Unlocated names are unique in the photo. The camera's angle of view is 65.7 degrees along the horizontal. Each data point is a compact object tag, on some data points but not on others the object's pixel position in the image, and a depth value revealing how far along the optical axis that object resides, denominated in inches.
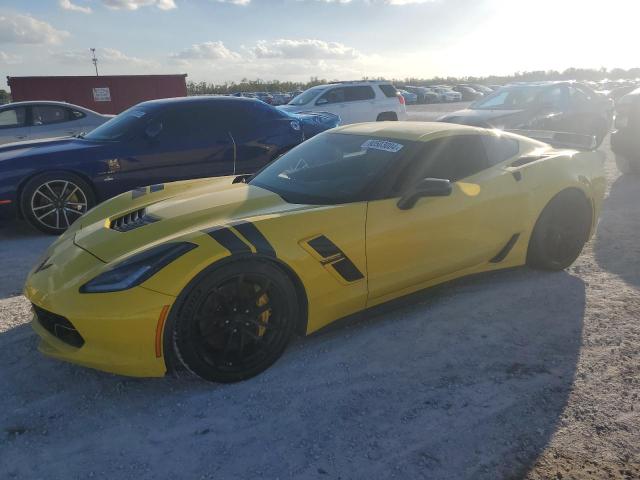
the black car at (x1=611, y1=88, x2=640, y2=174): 303.7
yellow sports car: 96.3
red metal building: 646.5
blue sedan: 210.7
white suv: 472.7
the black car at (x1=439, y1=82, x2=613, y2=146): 343.0
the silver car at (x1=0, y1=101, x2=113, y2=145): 351.3
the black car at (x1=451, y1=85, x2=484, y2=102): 1723.7
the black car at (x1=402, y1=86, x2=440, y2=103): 1633.9
